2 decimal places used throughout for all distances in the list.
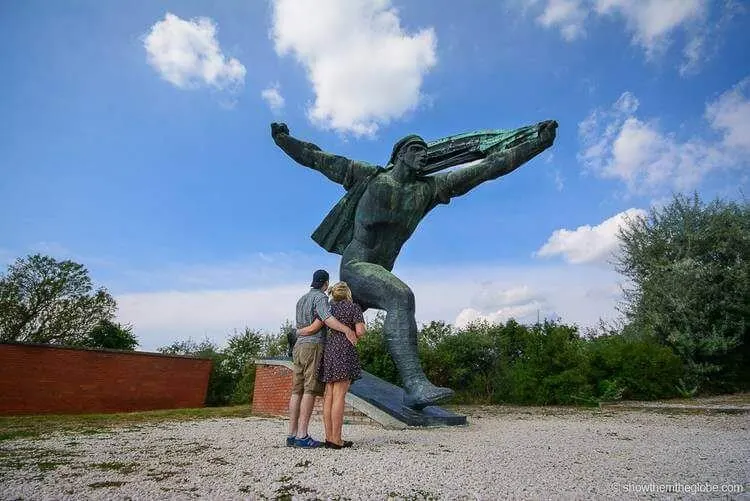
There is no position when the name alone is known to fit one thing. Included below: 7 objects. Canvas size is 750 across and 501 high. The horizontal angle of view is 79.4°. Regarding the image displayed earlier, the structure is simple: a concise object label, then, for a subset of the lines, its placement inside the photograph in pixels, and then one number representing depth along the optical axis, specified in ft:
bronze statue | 17.93
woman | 11.57
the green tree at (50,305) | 64.08
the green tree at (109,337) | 67.21
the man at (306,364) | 11.84
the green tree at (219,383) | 55.62
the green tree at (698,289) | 37.27
